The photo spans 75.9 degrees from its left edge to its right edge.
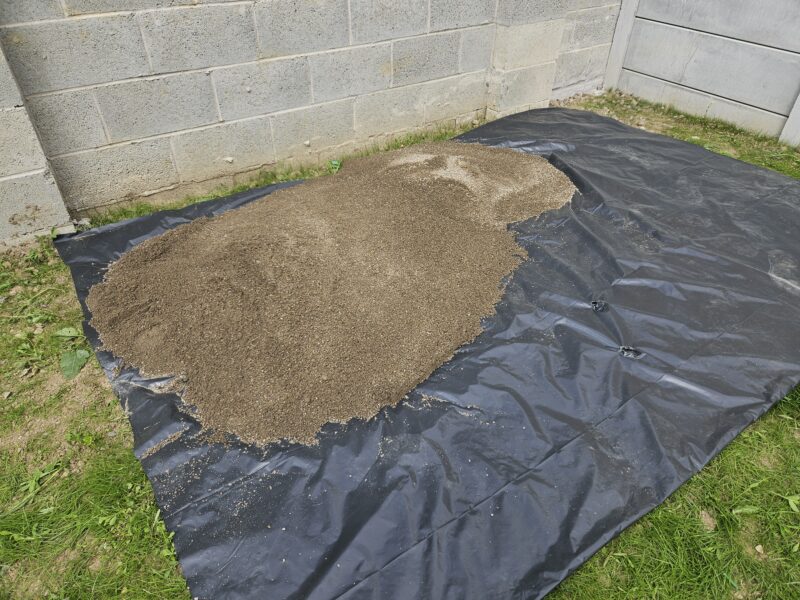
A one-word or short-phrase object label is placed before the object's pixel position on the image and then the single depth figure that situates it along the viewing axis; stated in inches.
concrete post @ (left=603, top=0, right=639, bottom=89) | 196.4
